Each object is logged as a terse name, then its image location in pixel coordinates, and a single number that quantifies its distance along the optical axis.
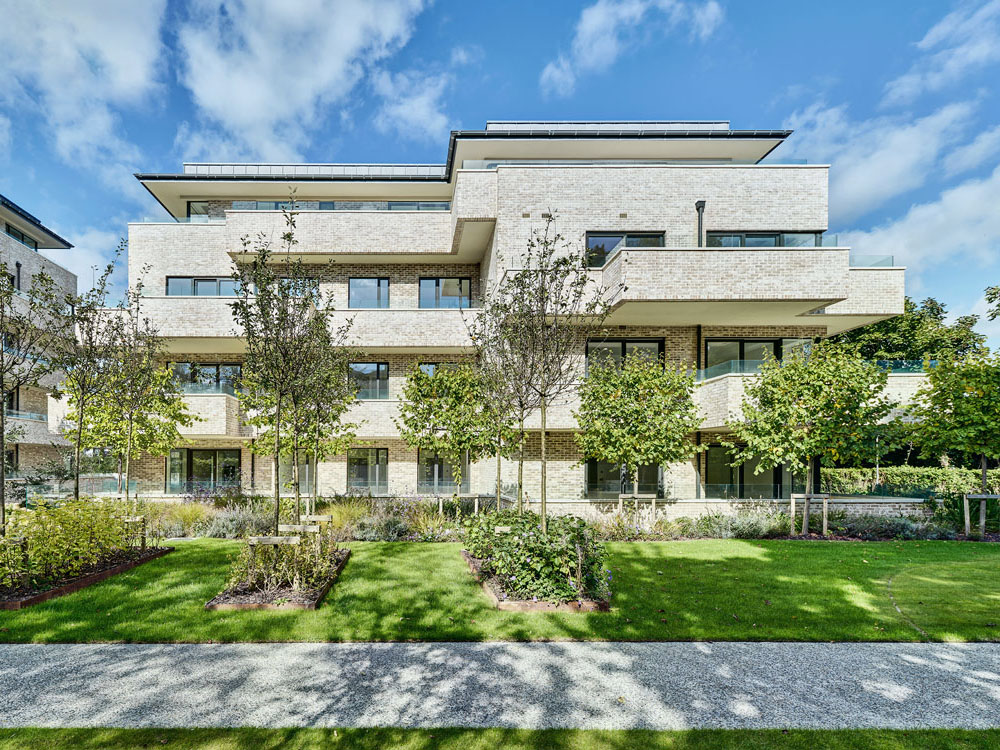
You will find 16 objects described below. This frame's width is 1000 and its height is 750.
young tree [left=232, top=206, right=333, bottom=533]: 8.09
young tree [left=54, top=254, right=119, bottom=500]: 10.34
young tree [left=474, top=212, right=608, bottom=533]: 8.31
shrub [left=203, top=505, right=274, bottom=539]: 12.61
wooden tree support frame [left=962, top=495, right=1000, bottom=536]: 13.09
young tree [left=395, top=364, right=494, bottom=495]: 13.65
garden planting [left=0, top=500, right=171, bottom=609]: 7.49
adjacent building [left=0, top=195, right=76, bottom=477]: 22.30
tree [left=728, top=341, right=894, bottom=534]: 13.02
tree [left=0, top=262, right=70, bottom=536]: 8.49
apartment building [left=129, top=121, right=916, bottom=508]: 15.04
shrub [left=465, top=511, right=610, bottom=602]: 7.33
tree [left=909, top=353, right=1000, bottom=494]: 12.88
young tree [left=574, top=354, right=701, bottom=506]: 13.41
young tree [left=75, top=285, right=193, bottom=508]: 11.98
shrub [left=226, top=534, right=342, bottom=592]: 7.68
